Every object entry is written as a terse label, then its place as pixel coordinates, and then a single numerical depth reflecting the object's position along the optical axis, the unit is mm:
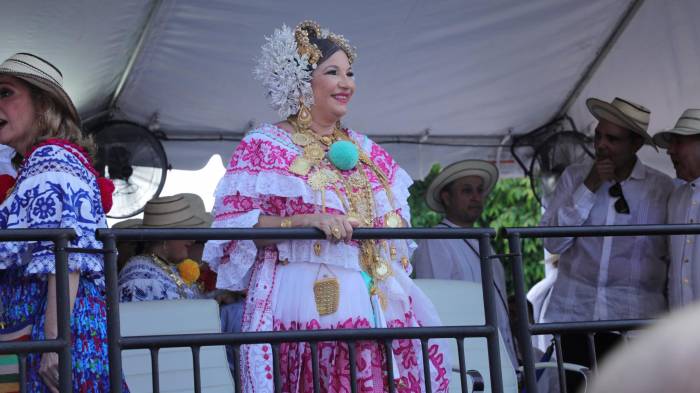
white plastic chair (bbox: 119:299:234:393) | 8008
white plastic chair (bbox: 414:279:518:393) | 9342
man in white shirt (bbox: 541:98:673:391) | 10266
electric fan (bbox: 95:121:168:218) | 13059
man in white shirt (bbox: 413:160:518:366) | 11882
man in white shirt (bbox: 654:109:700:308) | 9476
